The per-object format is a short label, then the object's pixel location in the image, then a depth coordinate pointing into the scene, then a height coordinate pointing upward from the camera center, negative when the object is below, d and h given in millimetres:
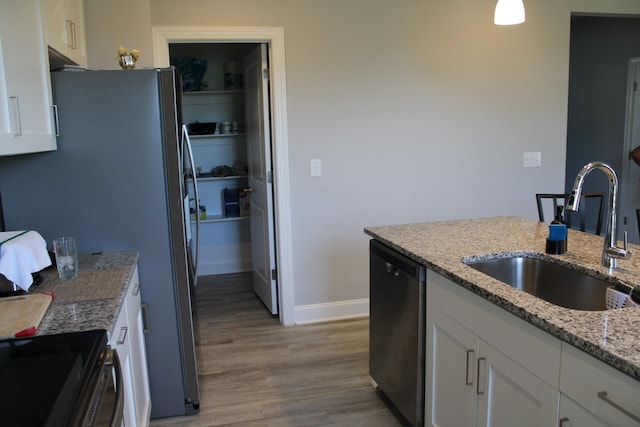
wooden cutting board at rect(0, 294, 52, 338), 1401 -462
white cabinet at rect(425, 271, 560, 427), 1363 -692
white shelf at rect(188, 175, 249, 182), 4867 -212
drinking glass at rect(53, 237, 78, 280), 1971 -392
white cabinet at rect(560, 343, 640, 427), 1070 -566
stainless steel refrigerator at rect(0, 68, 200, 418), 2223 -121
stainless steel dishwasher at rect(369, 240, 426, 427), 2102 -816
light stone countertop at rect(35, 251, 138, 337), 1503 -482
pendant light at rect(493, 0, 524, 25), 2400 +673
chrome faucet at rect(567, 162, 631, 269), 1652 -232
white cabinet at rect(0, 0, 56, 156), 1602 +283
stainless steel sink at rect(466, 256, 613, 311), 1752 -508
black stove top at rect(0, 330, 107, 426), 972 -489
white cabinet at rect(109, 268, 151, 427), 1718 -790
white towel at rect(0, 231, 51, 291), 1713 -345
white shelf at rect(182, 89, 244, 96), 4770 +627
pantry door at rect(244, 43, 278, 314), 3605 -146
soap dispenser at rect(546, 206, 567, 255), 1954 -355
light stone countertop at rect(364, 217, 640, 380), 1169 -426
